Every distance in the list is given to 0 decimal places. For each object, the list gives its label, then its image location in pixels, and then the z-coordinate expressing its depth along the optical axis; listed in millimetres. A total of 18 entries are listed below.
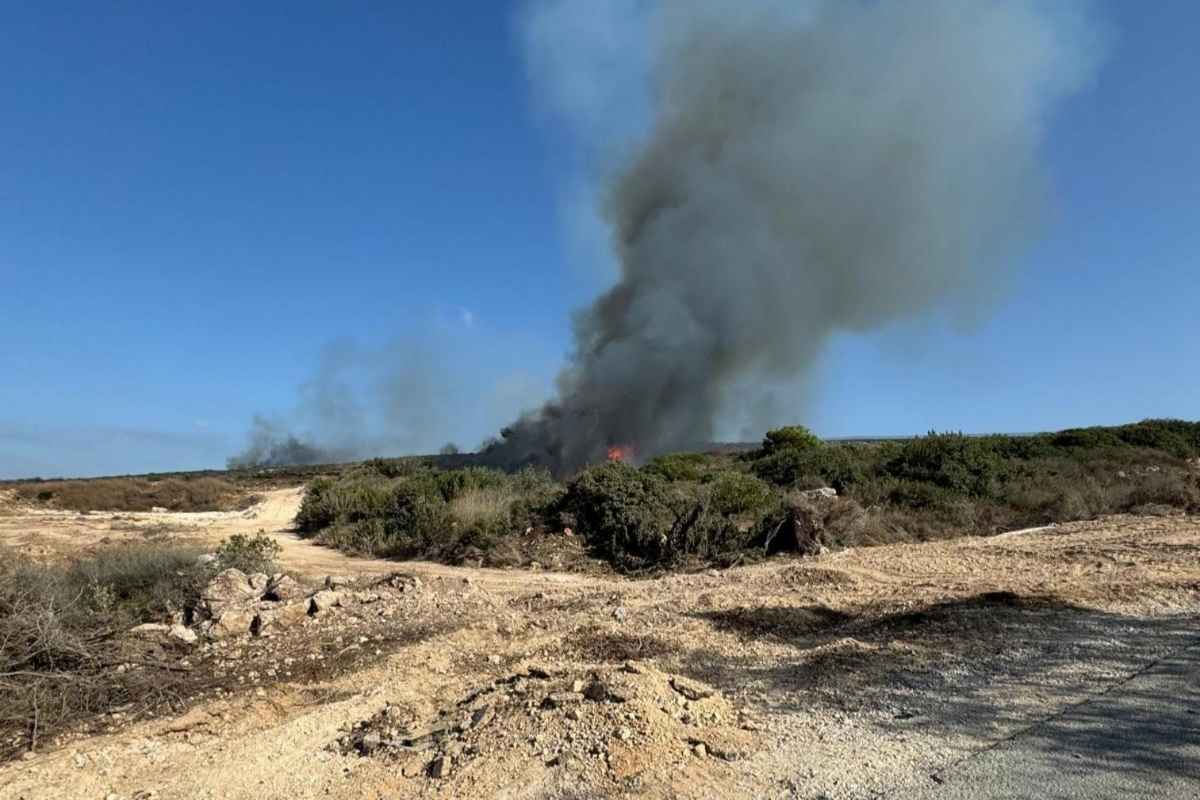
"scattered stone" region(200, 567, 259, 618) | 7574
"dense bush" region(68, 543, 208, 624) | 7523
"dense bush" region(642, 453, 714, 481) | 17986
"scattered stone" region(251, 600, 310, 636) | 7254
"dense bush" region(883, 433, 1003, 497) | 15547
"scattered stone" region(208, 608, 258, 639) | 7137
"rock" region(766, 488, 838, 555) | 11375
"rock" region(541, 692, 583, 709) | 4648
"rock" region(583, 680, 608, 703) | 4652
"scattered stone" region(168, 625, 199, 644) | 6897
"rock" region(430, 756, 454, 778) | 4113
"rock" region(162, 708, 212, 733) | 5195
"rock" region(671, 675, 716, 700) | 4863
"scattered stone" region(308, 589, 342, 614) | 7723
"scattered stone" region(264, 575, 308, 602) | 8070
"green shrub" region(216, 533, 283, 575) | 8750
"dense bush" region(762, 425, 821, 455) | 30156
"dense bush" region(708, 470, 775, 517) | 13445
